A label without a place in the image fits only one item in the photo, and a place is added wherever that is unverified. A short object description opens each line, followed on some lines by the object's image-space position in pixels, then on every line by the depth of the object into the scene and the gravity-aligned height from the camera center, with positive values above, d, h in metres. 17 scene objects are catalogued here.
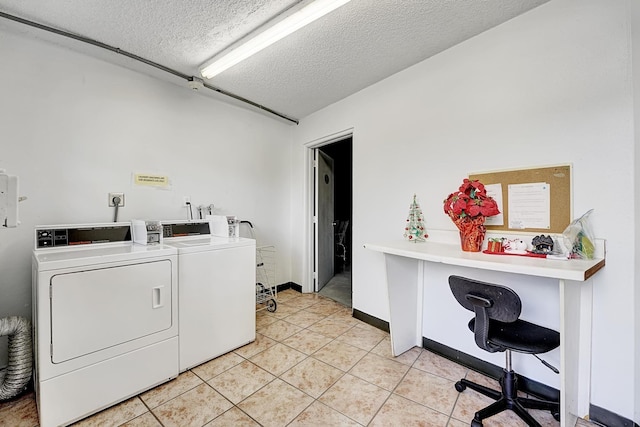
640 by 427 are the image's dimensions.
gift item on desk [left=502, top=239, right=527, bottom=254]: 1.68 -0.26
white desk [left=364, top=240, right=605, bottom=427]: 1.26 -0.52
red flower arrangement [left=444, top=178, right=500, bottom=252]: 1.76 -0.02
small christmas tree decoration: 2.28 -0.15
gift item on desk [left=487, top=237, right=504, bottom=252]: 1.74 -0.26
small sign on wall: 2.49 +0.31
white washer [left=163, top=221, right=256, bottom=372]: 1.99 -0.72
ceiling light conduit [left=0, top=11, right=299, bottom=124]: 1.80 +1.36
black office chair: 1.35 -0.74
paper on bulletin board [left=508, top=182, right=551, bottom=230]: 1.68 +0.01
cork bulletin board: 1.59 +0.13
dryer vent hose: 1.65 -0.98
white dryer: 1.45 -0.71
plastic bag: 1.47 -0.18
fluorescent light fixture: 1.60 +1.30
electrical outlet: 2.32 +0.11
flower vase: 1.80 -0.18
